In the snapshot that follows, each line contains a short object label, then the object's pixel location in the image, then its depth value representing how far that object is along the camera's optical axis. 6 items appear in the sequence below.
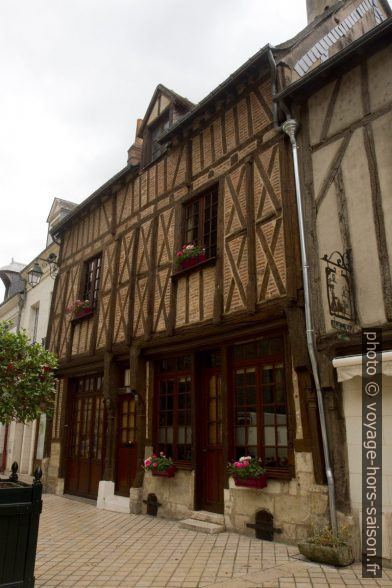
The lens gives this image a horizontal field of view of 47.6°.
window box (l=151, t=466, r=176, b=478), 6.92
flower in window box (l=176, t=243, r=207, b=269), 7.28
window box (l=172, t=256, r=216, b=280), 6.96
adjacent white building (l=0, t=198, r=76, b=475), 11.70
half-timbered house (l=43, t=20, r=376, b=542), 5.72
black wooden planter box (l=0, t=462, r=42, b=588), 3.40
